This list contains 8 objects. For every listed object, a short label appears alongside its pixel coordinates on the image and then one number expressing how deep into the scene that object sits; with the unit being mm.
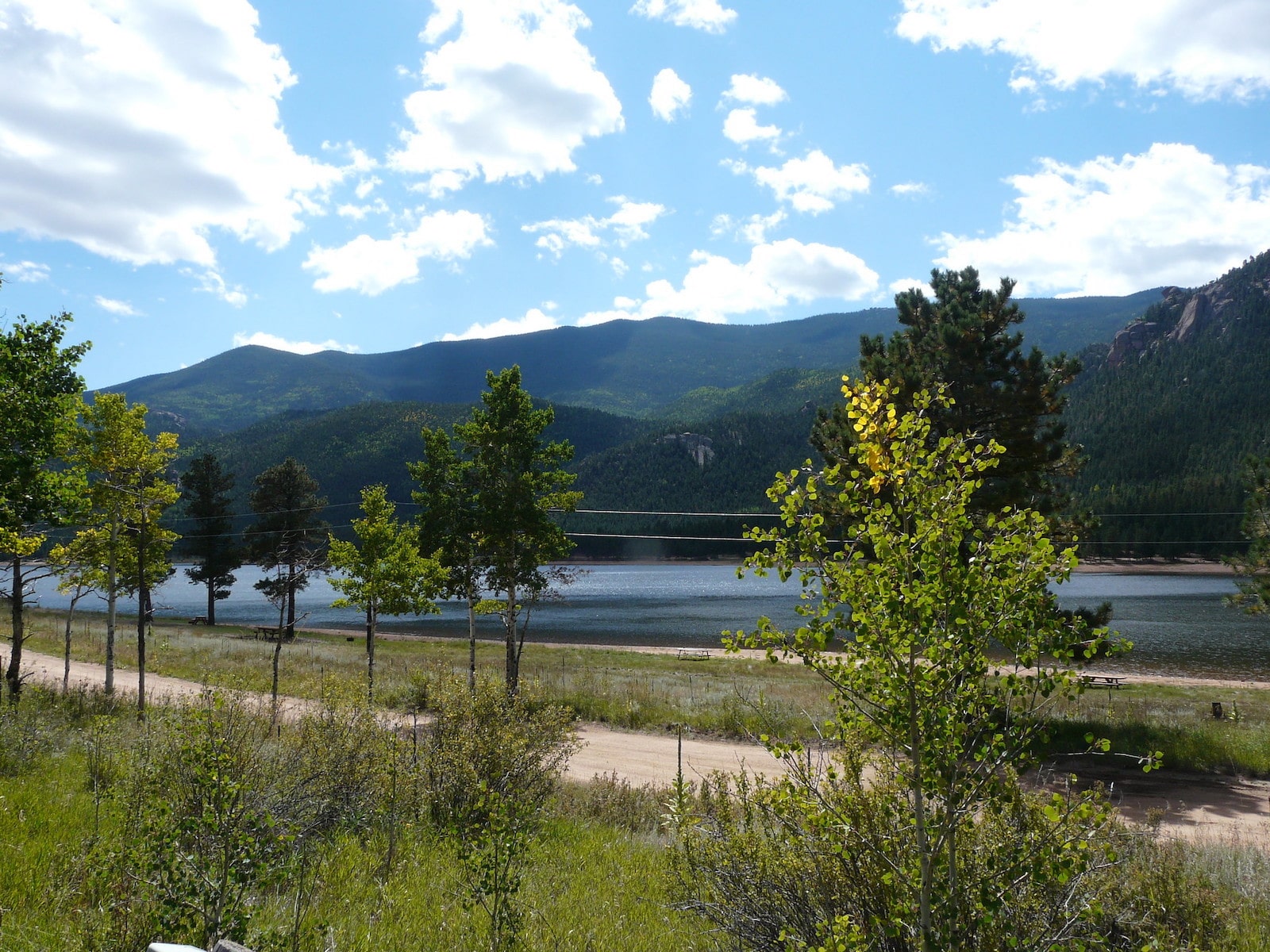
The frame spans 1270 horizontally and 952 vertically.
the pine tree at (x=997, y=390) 18078
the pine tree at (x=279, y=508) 46594
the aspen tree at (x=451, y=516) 23391
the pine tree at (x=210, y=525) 49125
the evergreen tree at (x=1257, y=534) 22875
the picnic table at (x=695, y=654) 43978
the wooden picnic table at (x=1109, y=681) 31703
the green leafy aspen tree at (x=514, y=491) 23016
